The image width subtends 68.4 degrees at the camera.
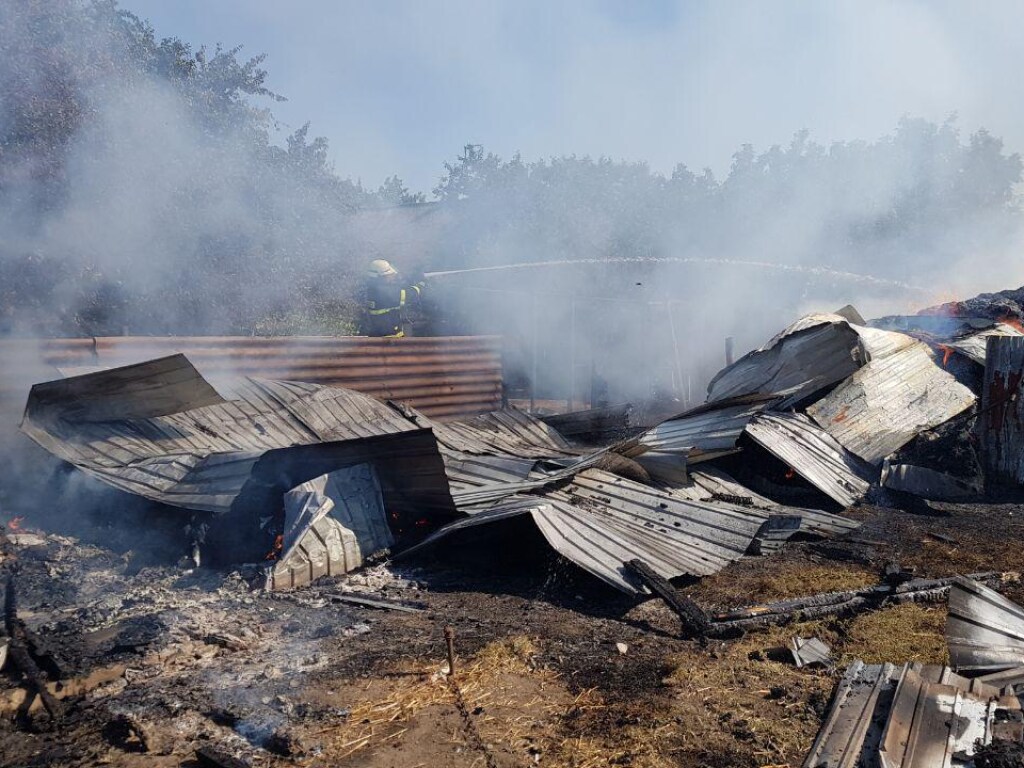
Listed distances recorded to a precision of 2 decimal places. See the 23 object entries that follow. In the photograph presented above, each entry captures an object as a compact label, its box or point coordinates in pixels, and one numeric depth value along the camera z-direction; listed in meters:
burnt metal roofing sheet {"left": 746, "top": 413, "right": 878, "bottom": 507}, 9.09
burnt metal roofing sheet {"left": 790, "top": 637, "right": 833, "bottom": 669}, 4.42
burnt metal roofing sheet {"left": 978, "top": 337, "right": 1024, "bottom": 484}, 9.65
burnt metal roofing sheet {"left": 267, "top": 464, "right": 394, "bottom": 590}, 5.72
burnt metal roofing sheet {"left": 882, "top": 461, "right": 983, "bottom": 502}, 9.39
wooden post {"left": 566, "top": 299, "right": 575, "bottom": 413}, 15.46
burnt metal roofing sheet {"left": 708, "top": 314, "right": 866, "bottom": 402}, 10.49
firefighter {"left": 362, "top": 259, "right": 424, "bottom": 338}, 12.06
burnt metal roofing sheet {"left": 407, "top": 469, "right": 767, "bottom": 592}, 5.79
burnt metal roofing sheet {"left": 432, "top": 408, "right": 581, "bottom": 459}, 9.00
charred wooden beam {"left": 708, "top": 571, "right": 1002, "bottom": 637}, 4.98
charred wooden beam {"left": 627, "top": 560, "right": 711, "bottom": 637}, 4.93
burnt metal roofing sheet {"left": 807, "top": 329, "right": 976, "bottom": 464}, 9.99
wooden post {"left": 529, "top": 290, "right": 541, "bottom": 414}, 13.87
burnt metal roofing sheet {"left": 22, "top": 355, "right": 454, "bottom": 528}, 6.15
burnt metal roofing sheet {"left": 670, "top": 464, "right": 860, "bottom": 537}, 7.77
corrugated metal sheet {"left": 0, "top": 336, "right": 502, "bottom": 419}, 6.87
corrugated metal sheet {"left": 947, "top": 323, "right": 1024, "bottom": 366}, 11.30
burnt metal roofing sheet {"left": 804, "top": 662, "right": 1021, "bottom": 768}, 3.11
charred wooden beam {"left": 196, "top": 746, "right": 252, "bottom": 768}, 3.14
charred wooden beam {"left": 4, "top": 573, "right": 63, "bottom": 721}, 3.56
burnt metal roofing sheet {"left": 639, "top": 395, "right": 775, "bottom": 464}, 8.87
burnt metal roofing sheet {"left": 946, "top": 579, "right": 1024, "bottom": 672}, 3.77
